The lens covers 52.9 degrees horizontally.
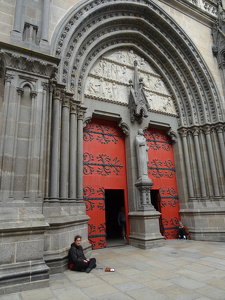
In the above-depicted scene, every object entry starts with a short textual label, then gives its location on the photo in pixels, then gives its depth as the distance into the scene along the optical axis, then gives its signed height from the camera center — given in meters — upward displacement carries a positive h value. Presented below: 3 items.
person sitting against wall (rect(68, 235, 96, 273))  4.45 -1.05
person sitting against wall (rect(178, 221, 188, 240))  8.34 -1.08
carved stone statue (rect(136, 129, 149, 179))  7.59 +1.61
